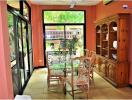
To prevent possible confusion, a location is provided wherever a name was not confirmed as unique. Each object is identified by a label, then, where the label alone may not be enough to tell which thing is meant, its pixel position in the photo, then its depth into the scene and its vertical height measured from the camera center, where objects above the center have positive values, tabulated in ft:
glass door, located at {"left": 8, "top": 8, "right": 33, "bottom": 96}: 7.42 -0.48
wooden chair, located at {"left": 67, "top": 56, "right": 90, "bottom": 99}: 7.87 -2.68
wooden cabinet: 9.28 -0.79
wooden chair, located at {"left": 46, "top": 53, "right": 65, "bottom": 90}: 9.10 -2.66
